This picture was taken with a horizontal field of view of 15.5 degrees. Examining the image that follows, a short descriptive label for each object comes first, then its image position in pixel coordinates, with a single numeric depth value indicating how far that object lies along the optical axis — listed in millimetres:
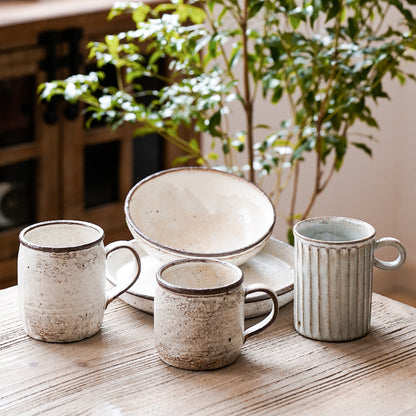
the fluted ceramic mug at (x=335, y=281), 1432
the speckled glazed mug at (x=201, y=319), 1377
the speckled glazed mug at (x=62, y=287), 1417
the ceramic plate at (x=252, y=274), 1496
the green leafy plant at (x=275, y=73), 1885
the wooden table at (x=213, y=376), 1349
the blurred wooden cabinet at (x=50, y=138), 2143
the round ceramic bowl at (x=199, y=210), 1602
